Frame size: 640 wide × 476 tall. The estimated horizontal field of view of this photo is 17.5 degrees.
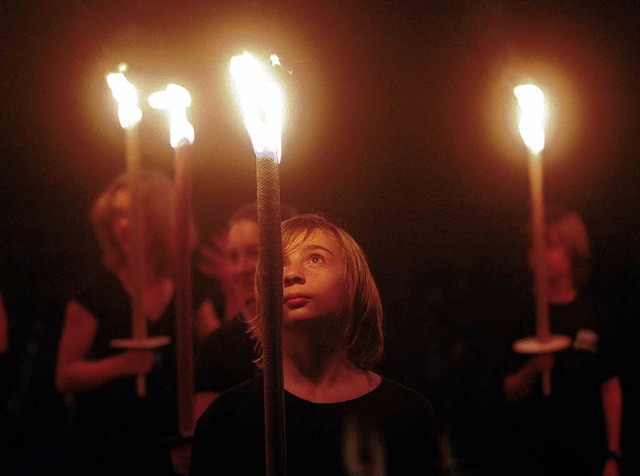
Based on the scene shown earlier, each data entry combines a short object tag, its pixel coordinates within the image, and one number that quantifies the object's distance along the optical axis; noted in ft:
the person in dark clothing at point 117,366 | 16.14
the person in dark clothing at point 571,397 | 15.92
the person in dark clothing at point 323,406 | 13.81
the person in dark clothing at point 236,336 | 14.85
